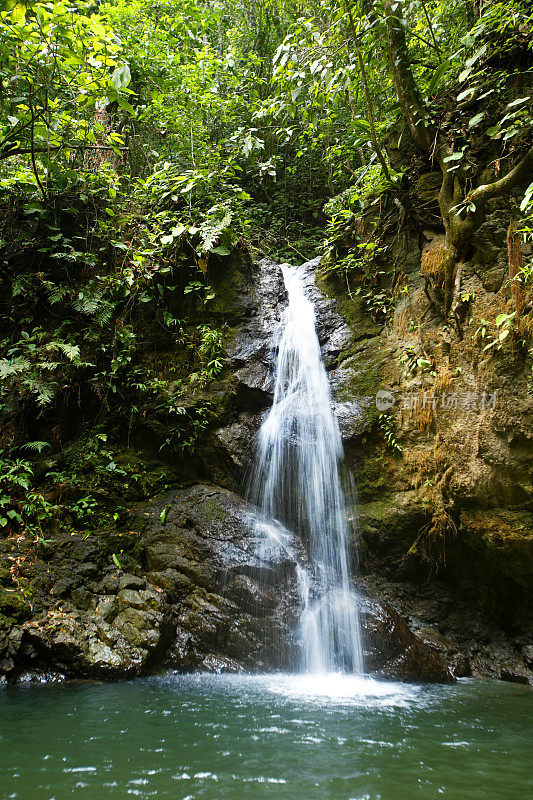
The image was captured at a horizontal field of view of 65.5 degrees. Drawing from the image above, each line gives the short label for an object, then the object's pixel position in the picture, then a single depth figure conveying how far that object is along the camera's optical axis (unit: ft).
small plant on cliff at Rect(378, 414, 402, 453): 17.02
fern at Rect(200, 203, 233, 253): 20.83
